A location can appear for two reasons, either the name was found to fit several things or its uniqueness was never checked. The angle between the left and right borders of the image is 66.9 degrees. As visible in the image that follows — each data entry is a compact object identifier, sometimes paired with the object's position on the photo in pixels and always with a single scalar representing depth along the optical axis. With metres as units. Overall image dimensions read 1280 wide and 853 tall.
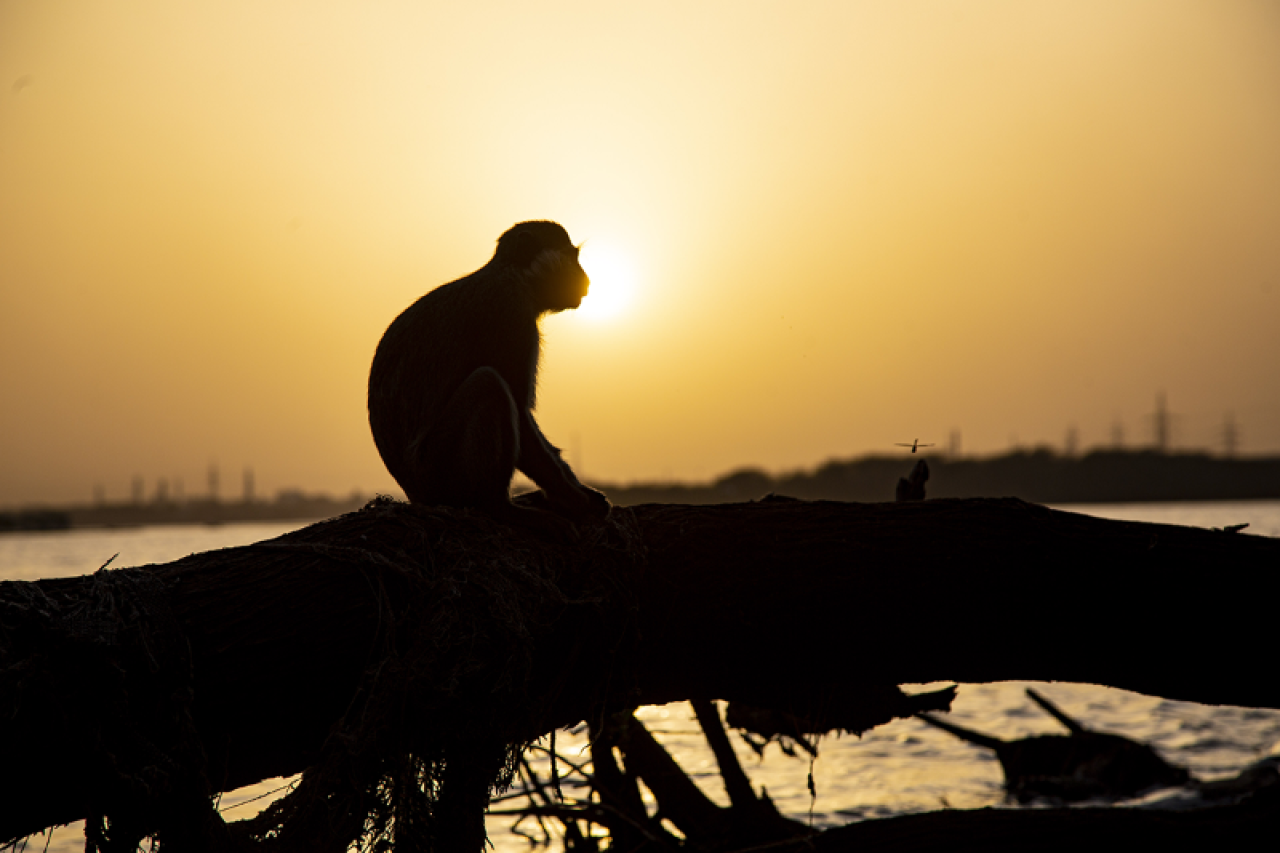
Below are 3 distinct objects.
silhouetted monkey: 5.54
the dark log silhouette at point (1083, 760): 10.57
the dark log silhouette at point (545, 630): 3.80
